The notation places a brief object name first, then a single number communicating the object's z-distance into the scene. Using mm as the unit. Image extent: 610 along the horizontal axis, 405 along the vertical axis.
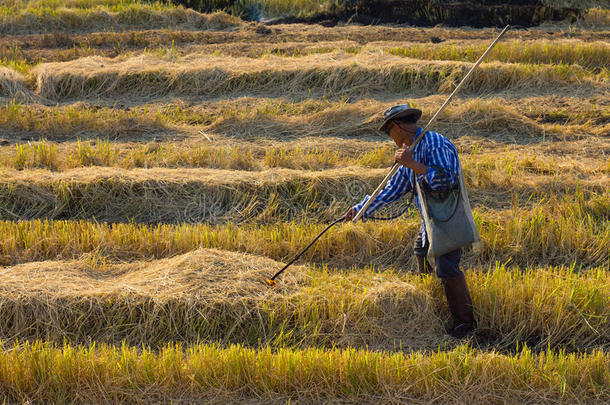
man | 8320
